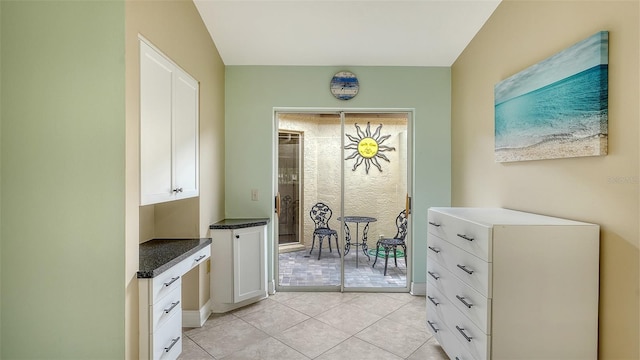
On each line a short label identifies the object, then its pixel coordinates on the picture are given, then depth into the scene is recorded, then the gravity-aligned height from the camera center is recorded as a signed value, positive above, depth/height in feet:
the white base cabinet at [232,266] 9.33 -2.91
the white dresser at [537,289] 4.76 -1.87
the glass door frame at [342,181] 11.14 -0.07
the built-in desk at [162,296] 5.27 -2.31
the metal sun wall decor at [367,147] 11.36 +1.28
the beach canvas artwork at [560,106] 4.66 +1.42
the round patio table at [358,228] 11.53 -2.01
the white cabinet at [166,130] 5.70 +1.16
